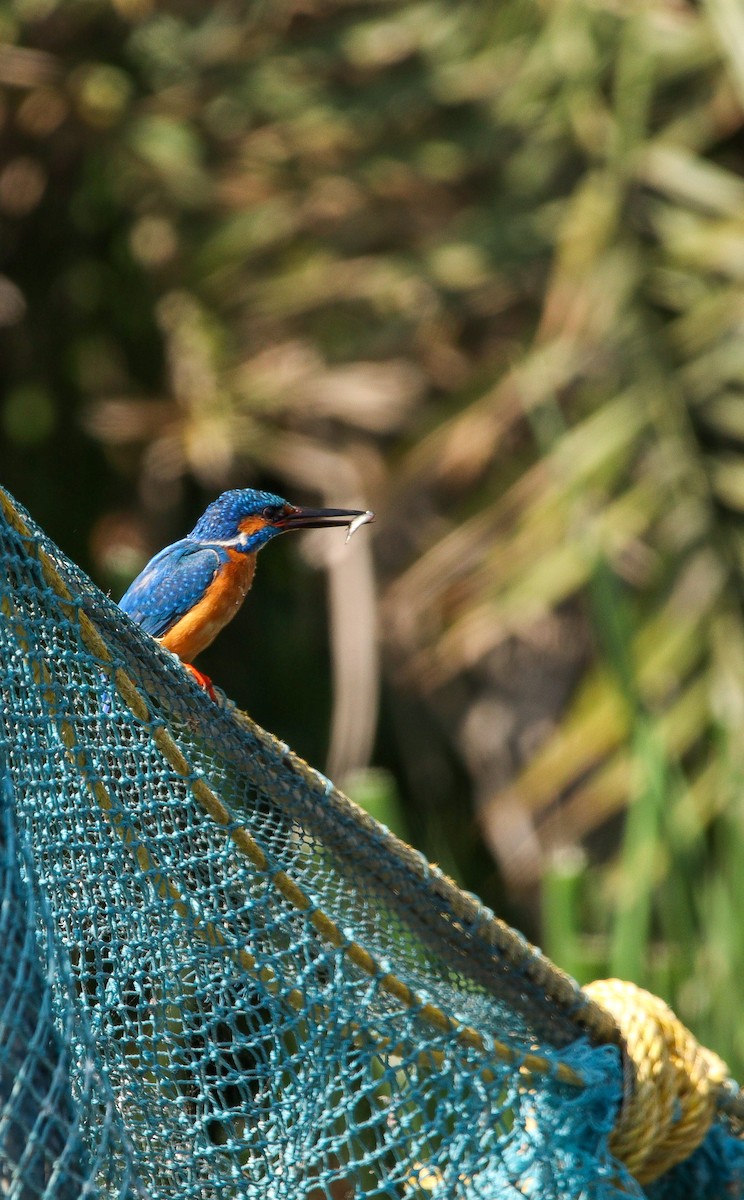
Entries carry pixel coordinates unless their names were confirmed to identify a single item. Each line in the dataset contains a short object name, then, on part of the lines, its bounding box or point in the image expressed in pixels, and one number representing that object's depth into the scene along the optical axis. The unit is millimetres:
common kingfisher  7248
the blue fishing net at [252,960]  7114
